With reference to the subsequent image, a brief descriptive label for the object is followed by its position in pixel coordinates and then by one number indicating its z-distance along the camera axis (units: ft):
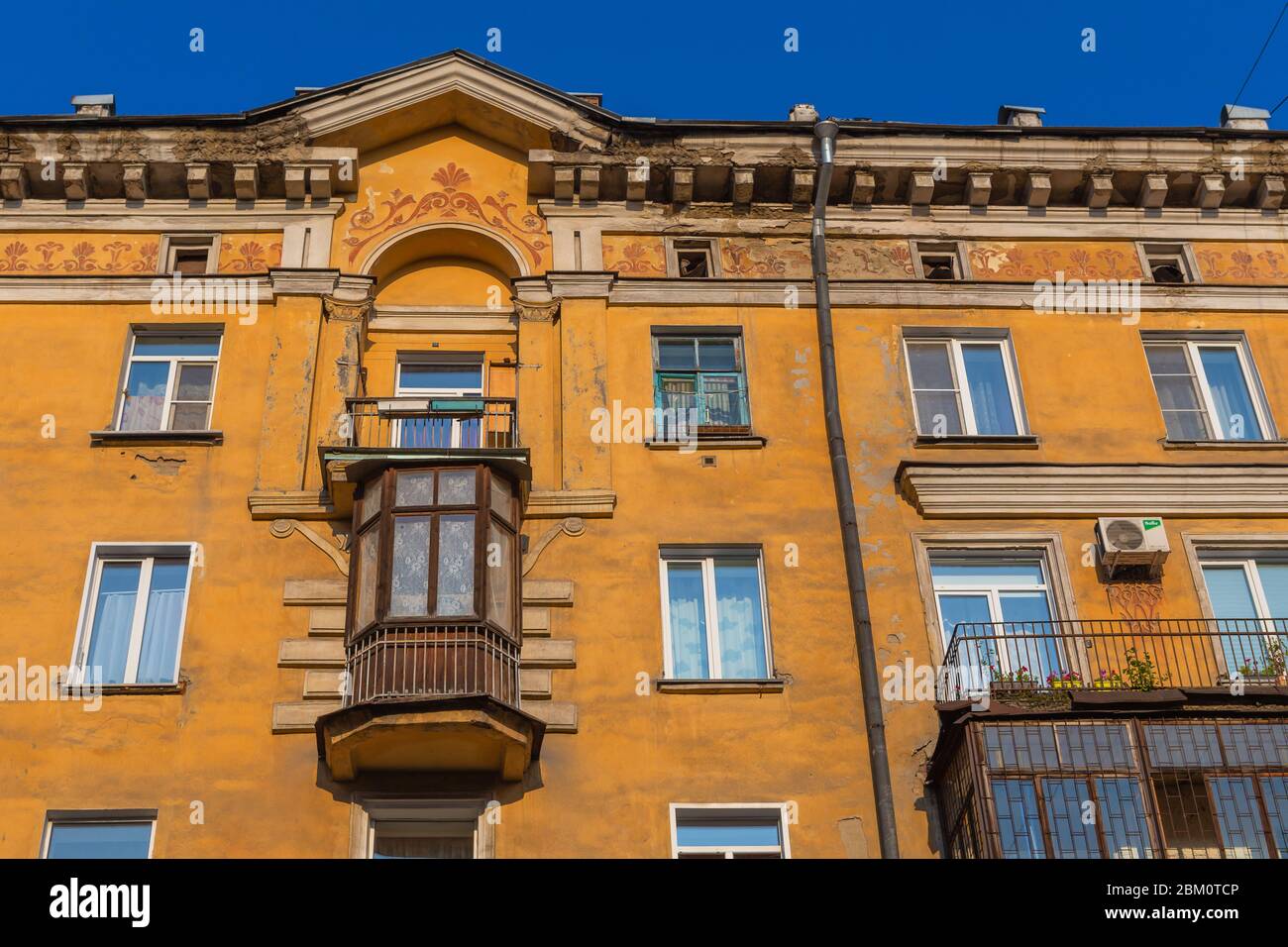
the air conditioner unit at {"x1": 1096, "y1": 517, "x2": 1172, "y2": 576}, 49.34
